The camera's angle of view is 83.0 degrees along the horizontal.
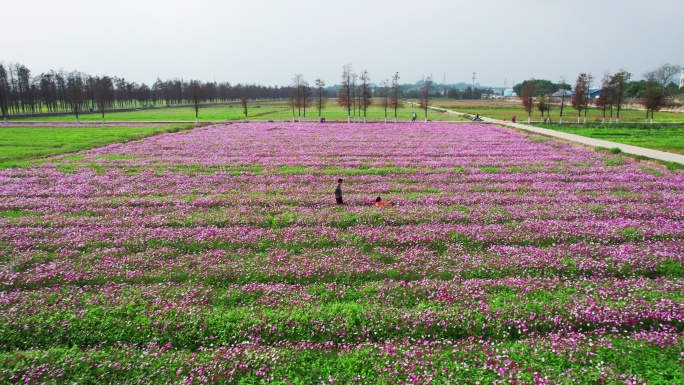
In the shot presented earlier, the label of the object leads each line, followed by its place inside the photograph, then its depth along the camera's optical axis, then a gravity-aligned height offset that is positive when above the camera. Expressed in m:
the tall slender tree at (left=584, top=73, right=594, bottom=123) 66.75 +8.00
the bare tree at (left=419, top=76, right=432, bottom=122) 71.22 +5.91
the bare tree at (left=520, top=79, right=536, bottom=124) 61.81 +4.95
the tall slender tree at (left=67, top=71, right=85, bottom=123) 71.16 +13.42
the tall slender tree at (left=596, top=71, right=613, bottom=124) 66.91 +6.22
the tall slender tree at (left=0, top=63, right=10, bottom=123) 72.92 +10.10
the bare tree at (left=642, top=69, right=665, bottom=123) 59.59 +4.34
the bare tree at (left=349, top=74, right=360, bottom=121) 78.78 +10.10
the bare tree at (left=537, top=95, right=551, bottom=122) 65.00 +3.98
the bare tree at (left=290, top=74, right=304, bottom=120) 80.85 +9.55
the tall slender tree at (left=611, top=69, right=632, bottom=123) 66.38 +8.54
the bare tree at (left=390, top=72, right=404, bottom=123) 75.12 +8.71
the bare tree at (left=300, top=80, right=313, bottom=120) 78.95 +8.86
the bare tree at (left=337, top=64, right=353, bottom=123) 74.19 +8.65
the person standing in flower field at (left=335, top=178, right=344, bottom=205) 17.48 -2.85
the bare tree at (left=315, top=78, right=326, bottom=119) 77.93 +9.60
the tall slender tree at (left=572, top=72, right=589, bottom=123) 63.16 +6.08
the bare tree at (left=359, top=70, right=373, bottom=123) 70.99 +7.13
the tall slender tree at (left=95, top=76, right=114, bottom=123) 104.46 +12.99
